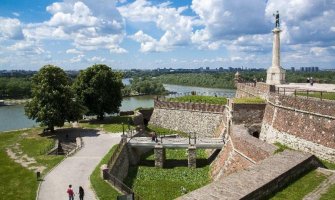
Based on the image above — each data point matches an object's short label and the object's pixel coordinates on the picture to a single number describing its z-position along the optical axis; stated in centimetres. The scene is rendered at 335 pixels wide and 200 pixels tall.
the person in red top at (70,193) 1611
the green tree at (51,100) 3111
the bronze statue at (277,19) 3102
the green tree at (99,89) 3775
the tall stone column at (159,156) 2588
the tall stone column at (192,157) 2564
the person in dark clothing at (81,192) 1627
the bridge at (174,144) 2572
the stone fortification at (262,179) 1189
